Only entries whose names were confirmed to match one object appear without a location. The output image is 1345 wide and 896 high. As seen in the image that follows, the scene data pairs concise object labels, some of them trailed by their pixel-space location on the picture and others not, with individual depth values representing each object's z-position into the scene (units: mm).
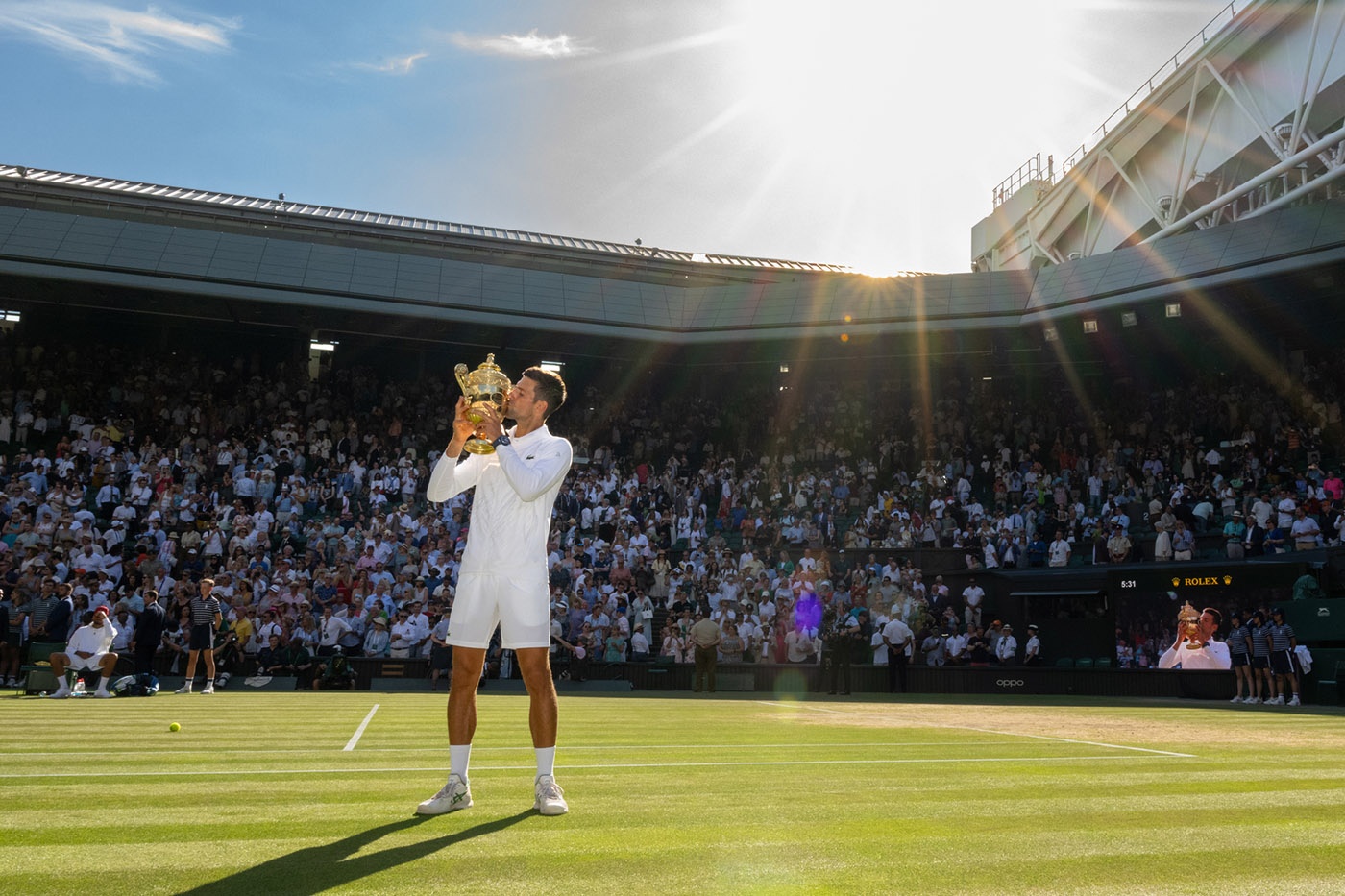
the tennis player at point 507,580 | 5242
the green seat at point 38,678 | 16344
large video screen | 22922
